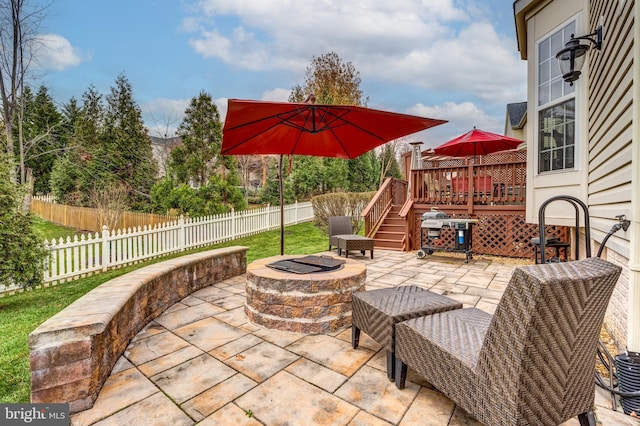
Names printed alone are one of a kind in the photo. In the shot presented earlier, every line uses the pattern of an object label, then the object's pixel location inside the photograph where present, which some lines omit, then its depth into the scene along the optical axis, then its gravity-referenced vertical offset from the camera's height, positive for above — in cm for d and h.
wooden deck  699 +0
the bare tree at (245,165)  1877 +264
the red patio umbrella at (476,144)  745 +160
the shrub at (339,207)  962 +1
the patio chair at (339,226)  751 -47
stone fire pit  291 -89
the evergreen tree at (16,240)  405 -43
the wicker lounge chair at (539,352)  121 -64
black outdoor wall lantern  315 +159
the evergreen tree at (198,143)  1116 +237
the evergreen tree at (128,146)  1527 +317
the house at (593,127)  230 +95
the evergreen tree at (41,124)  1877 +541
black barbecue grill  653 -44
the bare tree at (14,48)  818 +440
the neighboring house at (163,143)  1637 +377
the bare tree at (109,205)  1051 +11
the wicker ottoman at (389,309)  211 -74
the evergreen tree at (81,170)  1413 +187
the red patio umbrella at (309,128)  288 +89
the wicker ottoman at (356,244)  666 -80
